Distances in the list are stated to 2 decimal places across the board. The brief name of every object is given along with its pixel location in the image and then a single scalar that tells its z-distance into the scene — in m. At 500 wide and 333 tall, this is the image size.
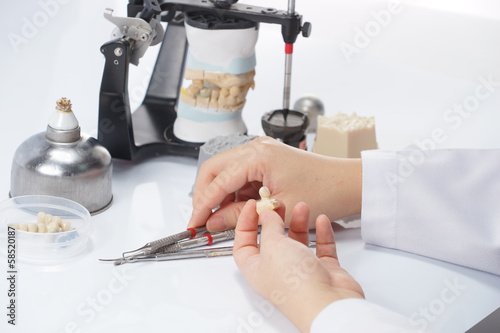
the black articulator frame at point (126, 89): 1.25
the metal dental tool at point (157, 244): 1.01
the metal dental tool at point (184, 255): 1.00
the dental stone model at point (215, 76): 1.28
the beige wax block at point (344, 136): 1.28
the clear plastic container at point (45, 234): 0.99
